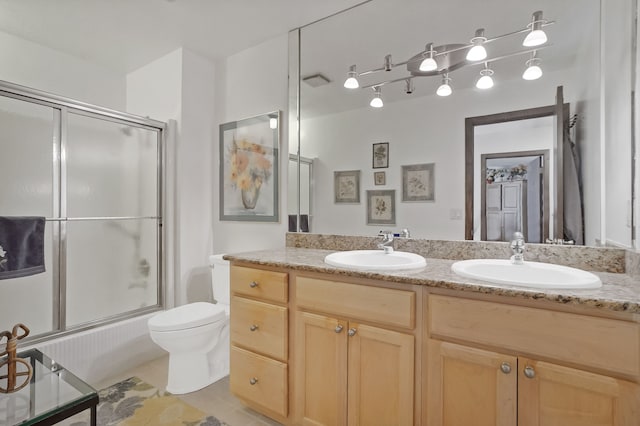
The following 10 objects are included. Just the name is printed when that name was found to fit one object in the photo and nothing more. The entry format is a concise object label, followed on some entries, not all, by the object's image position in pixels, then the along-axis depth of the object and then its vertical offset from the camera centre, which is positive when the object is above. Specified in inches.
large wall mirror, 53.7 +22.5
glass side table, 41.6 -27.0
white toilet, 73.7 -32.3
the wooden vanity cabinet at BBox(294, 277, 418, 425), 48.1 -23.8
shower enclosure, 79.8 +2.0
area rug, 65.5 -43.6
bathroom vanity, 36.3 -19.6
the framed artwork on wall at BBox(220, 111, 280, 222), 92.0 +13.1
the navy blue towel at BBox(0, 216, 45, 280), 67.4 -7.7
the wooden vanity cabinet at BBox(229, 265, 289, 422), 60.3 -25.8
